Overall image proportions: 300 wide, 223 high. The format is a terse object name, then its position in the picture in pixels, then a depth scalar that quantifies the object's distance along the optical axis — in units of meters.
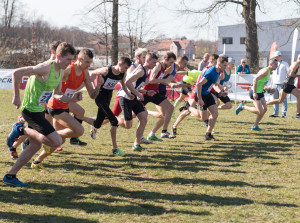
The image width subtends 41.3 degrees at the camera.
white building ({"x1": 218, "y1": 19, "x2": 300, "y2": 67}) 54.10
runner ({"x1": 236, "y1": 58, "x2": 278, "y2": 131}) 10.04
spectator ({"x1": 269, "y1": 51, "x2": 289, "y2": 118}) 13.95
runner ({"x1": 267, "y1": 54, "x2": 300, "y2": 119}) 11.53
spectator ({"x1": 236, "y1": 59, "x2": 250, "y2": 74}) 17.92
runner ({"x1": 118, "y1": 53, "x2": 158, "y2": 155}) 7.36
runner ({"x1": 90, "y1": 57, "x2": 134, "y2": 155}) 6.90
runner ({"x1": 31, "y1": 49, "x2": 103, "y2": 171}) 6.09
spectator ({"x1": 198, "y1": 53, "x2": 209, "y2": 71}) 13.52
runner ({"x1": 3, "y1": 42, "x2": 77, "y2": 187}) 5.01
